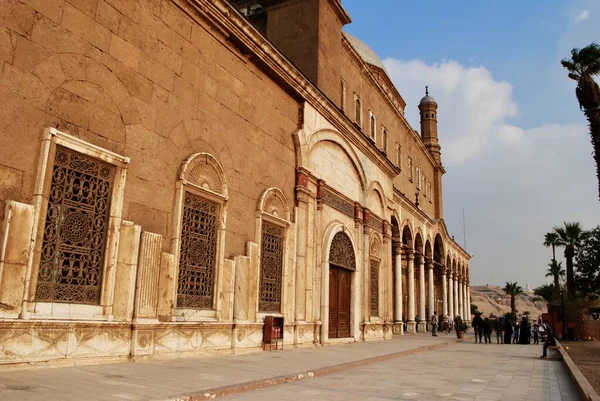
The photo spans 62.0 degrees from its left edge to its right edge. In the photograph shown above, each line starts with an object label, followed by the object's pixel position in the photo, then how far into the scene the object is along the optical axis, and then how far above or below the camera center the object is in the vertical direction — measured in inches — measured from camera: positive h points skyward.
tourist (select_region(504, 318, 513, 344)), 824.9 -31.8
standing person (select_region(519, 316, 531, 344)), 800.3 -30.4
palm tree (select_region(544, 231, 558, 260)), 1985.5 +302.3
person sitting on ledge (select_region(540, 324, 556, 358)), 545.6 -29.1
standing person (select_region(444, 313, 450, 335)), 1149.5 -35.2
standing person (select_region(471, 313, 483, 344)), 840.3 -22.4
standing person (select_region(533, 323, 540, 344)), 886.4 -35.0
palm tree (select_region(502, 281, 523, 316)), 2618.1 +121.9
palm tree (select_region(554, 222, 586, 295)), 1645.9 +284.0
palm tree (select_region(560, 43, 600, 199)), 768.9 +380.3
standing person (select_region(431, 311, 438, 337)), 951.6 -28.8
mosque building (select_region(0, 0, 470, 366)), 252.4 +82.3
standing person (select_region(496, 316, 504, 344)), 866.4 -28.1
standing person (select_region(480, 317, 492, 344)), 821.2 -26.5
